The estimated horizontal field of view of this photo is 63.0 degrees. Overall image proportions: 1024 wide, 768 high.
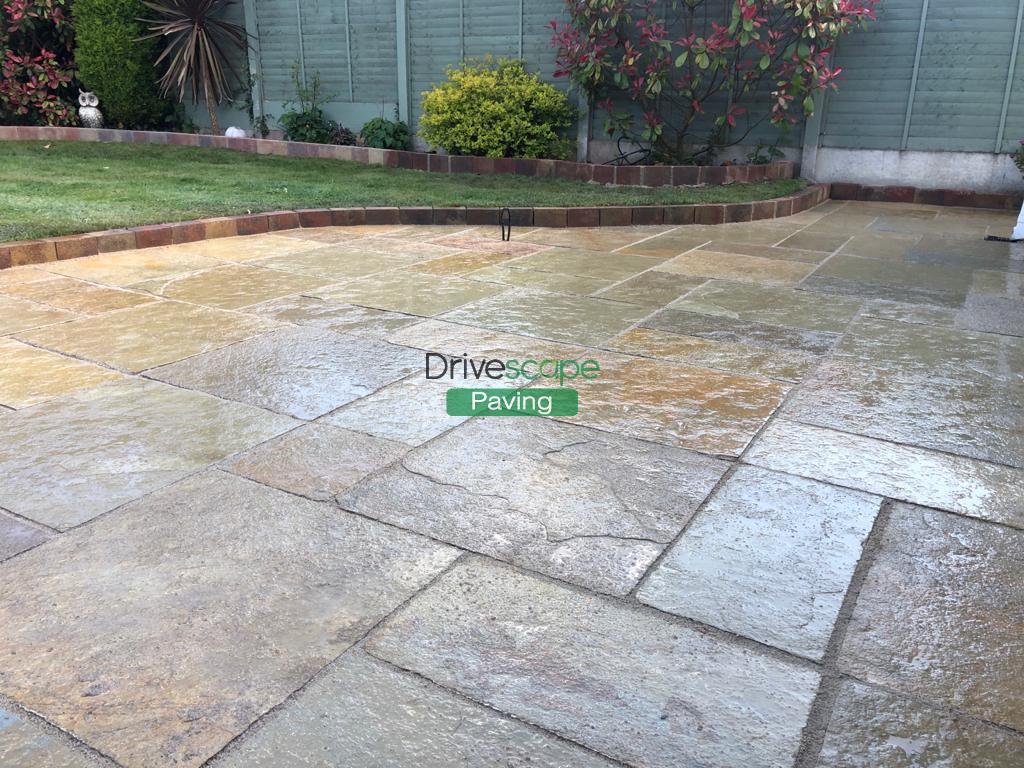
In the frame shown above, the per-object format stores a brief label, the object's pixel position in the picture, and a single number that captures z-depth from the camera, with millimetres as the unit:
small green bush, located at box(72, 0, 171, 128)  9617
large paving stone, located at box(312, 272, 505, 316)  3834
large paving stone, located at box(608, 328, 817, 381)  3068
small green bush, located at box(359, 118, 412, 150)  8938
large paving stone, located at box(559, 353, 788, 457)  2469
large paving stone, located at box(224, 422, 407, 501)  2137
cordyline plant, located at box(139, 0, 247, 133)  9602
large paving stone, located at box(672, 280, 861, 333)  3725
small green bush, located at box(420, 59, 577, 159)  7812
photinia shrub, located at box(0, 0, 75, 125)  9648
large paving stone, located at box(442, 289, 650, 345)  3482
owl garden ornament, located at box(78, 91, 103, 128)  10117
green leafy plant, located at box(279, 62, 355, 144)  9375
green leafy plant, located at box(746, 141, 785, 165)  7582
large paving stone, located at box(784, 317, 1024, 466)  2498
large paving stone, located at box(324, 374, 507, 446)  2477
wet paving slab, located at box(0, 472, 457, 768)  1361
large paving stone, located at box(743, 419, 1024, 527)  2092
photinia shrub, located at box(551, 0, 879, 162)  6754
